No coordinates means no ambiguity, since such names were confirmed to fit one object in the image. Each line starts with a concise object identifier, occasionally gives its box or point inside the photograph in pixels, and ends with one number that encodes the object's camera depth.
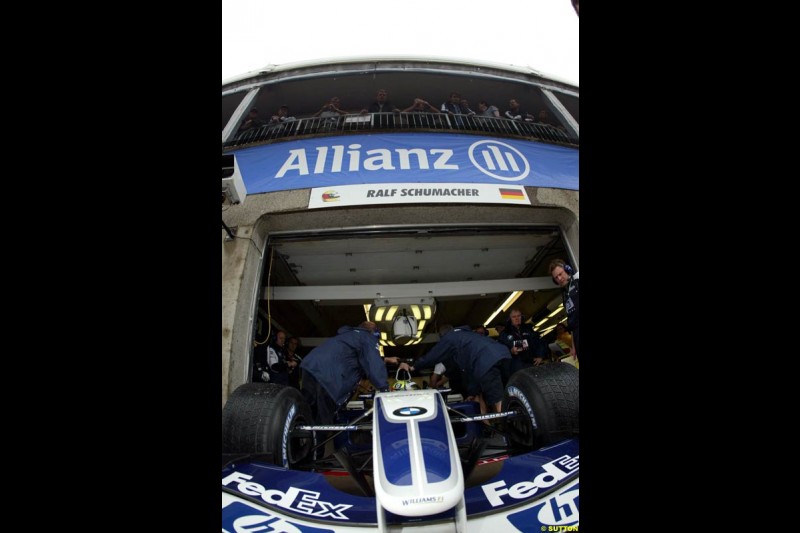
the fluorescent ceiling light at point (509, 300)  7.85
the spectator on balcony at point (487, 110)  7.45
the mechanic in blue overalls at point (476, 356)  4.21
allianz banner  5.22
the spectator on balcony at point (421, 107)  7.63
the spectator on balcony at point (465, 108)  7.47
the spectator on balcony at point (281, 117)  6.65
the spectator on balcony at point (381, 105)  7.54
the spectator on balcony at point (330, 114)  6.20
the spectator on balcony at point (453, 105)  7.36
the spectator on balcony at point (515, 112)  7.55
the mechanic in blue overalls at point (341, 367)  3.79
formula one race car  1.83
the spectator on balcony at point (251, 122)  6.59
